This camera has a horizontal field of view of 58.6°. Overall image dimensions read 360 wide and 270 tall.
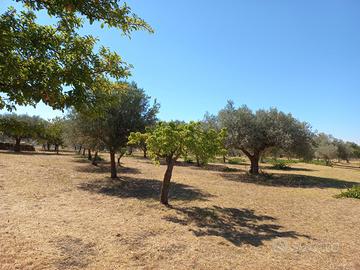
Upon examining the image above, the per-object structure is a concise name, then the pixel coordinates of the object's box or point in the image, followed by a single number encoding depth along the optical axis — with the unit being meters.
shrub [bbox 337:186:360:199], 19.51
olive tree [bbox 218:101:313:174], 29.45
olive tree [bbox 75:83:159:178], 22.58
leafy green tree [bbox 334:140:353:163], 85.44
